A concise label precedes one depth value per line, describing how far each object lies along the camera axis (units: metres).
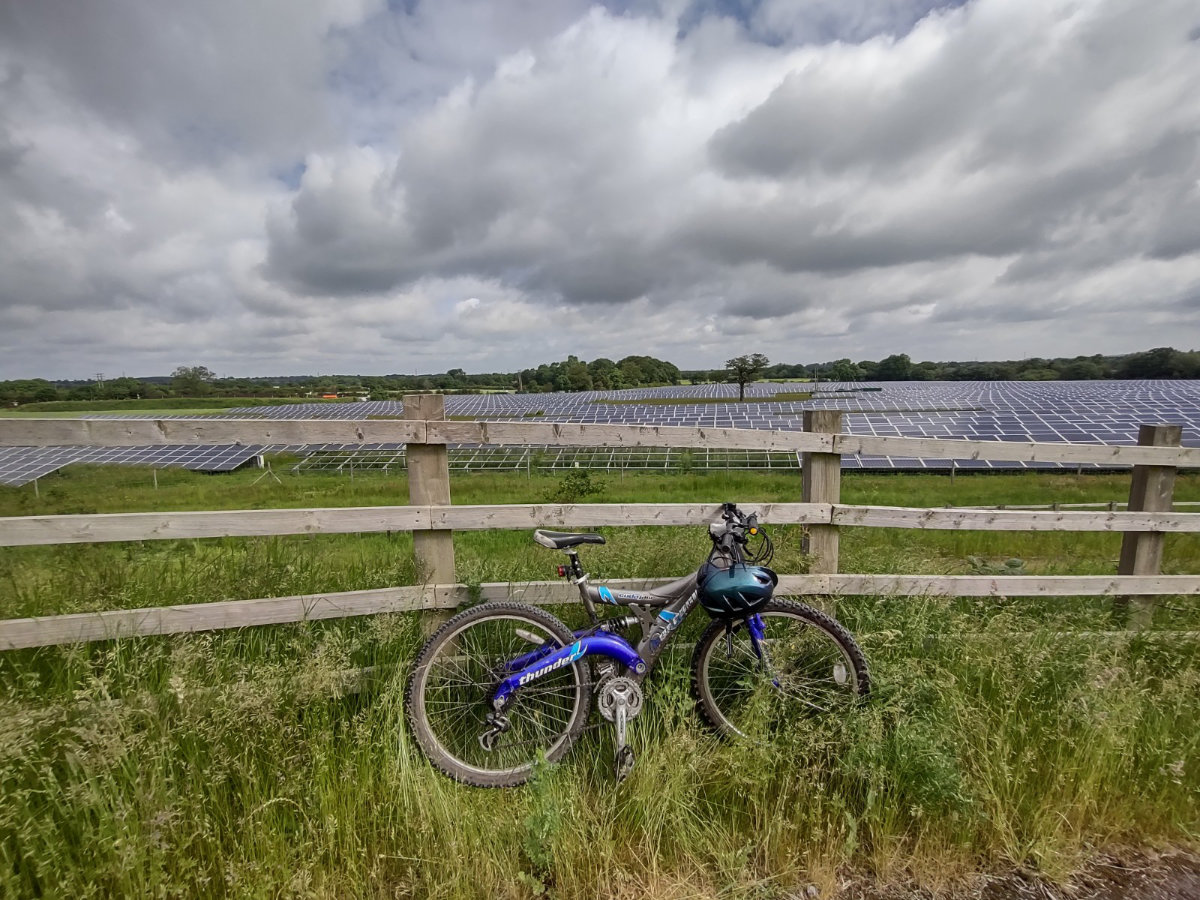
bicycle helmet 2.53
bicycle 2.49
